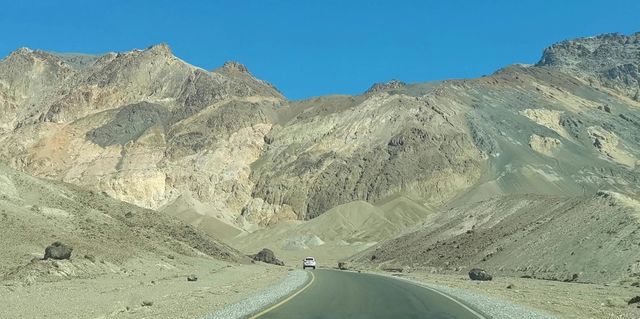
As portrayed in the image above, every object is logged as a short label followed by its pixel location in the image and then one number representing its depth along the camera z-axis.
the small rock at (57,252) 36.25
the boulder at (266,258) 90.75
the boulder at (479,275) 47.62
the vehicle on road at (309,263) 72.19
